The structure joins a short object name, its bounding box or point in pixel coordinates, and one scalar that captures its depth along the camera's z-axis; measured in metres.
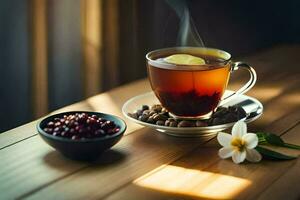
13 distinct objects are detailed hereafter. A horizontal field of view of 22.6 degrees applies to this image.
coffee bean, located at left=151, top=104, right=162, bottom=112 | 0.82
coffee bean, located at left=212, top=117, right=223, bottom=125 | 0.78
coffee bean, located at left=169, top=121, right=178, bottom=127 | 0.77
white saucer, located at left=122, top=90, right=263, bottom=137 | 0.76
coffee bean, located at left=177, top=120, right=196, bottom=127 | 0.76
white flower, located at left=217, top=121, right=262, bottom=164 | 0.72
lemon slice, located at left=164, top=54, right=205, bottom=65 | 0.79
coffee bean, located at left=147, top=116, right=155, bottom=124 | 0.79
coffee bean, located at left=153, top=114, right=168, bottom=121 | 0.79
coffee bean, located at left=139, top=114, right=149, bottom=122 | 0.79
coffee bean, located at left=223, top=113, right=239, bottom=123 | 0.79
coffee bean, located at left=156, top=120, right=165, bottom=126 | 0.78
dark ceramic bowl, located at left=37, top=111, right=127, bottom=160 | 0.68
